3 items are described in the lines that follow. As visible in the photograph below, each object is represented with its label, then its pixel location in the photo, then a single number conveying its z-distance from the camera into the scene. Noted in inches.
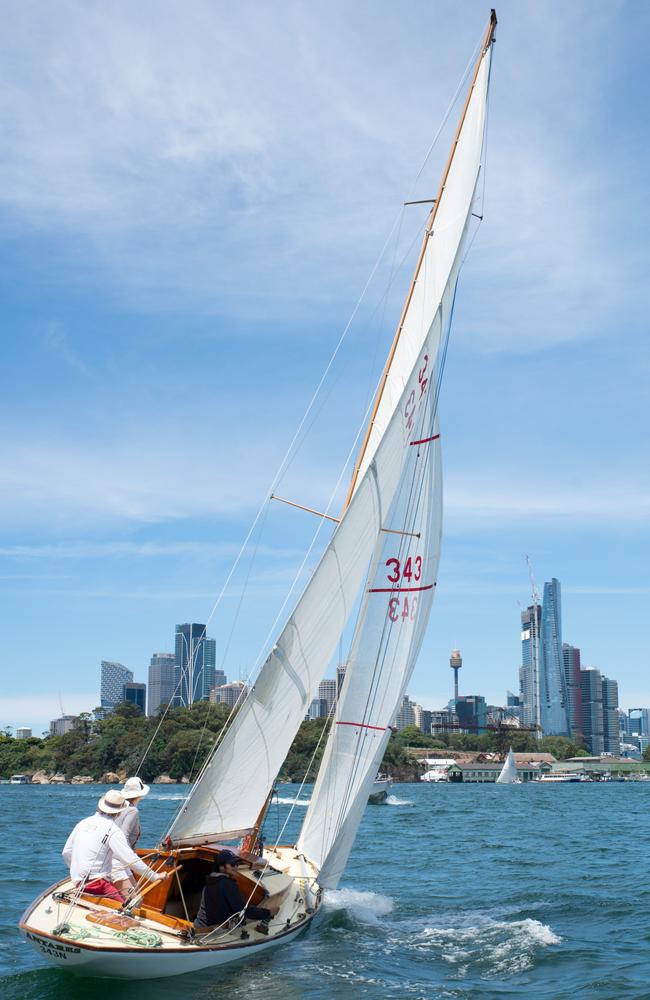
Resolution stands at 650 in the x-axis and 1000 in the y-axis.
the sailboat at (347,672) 550.9
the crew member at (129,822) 528.1
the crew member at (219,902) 541.0
